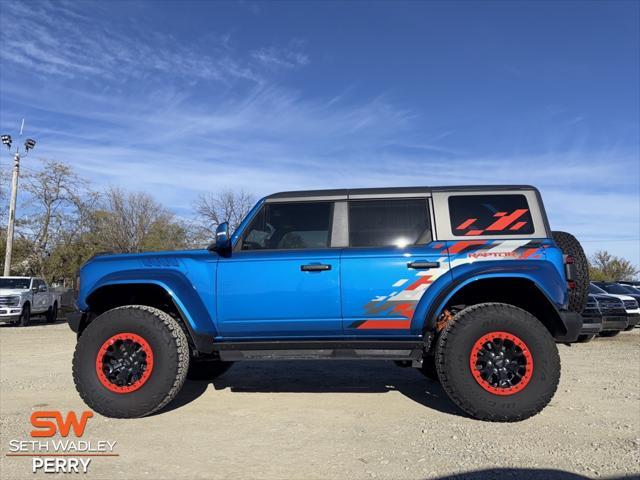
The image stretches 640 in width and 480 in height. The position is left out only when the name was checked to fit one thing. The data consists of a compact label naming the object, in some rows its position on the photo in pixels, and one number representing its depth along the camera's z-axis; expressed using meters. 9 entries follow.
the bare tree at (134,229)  35.97
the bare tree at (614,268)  56.45
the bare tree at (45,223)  31.66
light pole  22.53
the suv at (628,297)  12.67
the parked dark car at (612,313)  11.20
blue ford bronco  3.87
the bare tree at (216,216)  36.97
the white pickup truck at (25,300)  15.14
